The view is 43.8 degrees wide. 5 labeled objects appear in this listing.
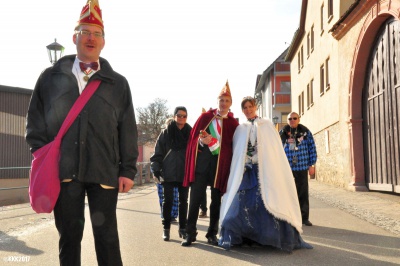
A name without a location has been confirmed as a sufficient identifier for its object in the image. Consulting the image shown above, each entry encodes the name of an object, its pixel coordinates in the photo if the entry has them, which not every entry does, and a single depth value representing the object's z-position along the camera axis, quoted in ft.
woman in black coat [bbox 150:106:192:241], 24.22
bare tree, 207.92
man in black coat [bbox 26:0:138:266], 10.66
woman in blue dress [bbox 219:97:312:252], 20.03
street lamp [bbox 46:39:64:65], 41.83
